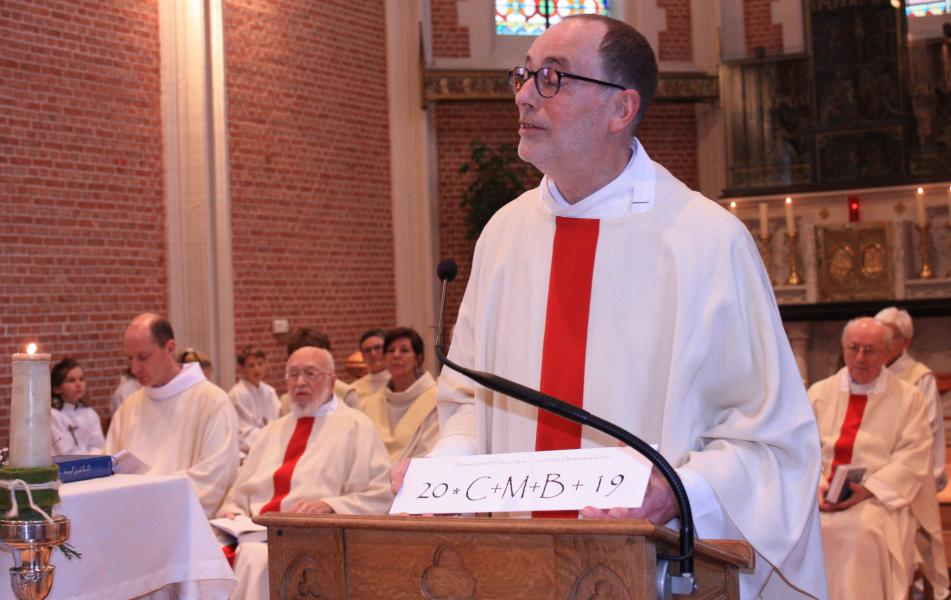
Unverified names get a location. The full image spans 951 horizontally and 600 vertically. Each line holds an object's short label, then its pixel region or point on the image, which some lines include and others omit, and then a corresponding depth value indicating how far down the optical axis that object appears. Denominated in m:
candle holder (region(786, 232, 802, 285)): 12.02
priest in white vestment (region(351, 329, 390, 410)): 7.71
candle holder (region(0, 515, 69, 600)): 2.65
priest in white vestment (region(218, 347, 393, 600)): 5.54
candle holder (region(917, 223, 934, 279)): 11.47
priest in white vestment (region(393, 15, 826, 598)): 2.18
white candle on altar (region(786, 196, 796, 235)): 11.76
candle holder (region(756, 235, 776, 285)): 12.05
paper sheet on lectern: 1.80
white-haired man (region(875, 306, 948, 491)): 6.55
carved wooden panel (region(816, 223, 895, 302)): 11.92
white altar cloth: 3.72
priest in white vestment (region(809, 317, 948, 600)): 6.00
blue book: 3.97
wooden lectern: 1.60
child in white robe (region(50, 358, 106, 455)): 8.14
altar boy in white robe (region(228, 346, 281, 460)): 9.45
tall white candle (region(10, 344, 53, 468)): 2.76
